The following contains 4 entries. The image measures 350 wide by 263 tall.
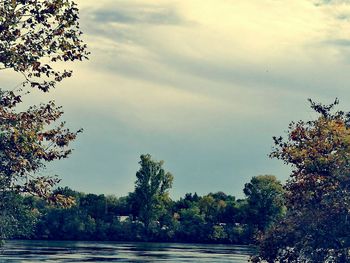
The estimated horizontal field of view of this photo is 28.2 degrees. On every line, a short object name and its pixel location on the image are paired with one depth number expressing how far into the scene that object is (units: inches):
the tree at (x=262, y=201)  6412.4
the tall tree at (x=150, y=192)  6820.9
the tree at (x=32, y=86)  1106.5
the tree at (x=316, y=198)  1752.0
